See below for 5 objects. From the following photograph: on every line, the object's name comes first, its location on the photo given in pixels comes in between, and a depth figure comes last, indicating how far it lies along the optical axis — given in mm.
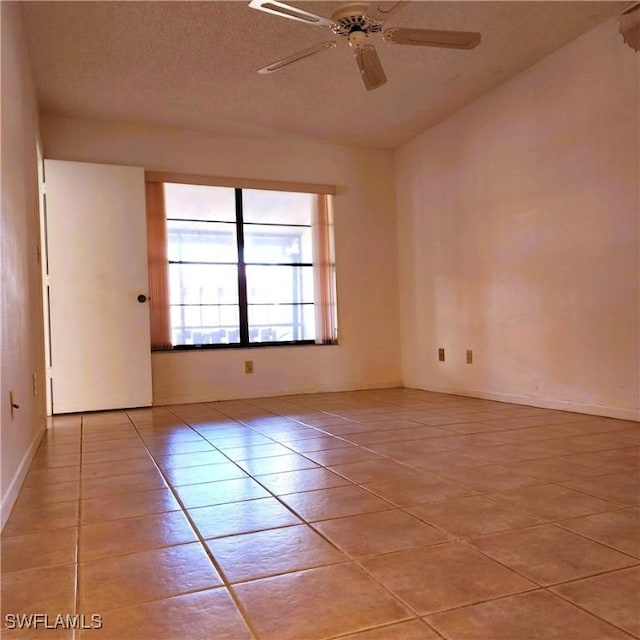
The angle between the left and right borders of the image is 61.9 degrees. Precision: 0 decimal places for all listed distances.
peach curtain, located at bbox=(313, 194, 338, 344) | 5031
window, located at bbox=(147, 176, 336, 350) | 4566
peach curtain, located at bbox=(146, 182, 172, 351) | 4484
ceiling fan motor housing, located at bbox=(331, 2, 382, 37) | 2605
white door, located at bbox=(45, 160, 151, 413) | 4121
